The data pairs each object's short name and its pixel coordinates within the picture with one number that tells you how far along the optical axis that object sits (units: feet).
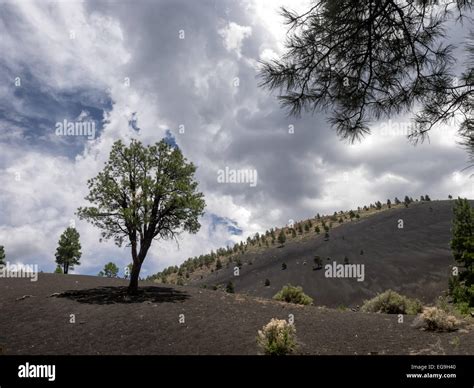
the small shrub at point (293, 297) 63.62
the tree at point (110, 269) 166.81
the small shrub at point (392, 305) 53.16
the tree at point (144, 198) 58.29
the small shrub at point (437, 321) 35.79
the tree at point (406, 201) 228.59
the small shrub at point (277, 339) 29.86
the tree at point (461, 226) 106.52
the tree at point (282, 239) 205.98
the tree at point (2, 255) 149.34
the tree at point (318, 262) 144.56
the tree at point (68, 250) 140.15
